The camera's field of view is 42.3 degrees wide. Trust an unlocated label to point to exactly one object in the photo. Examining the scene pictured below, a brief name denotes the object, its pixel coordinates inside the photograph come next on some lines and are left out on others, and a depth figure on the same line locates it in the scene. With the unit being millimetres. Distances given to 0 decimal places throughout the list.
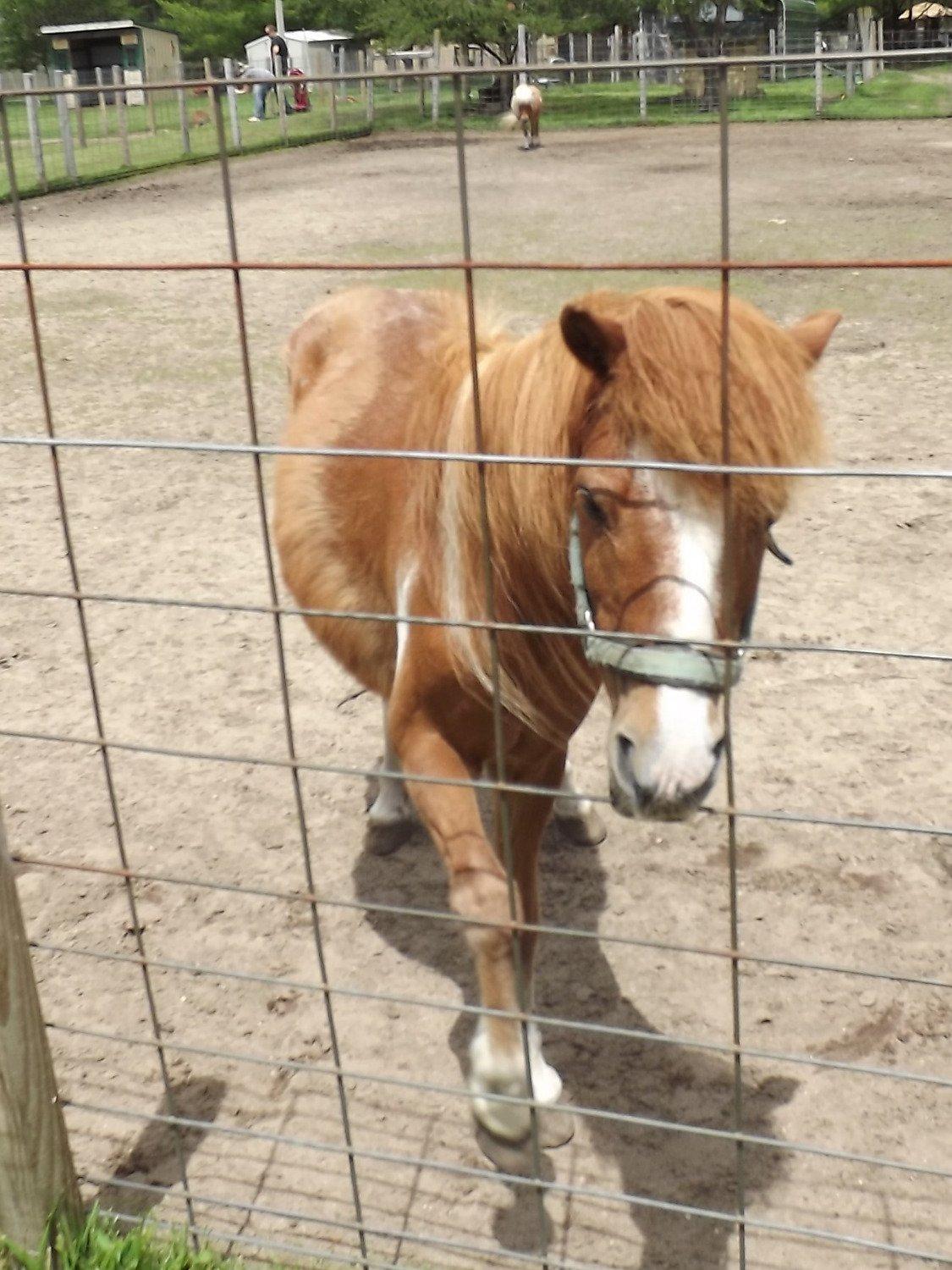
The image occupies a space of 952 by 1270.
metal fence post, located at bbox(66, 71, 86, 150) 16766
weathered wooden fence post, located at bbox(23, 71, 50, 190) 13180
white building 35281
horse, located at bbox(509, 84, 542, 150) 13836
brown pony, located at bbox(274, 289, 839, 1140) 1480
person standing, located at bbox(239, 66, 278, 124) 21297
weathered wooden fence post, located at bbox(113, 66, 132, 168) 14453
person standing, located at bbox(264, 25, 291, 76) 19547
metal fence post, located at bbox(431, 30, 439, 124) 17962
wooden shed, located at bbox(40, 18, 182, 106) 33438
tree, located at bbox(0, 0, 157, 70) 39812
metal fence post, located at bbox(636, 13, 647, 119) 26953
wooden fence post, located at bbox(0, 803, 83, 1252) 1771
